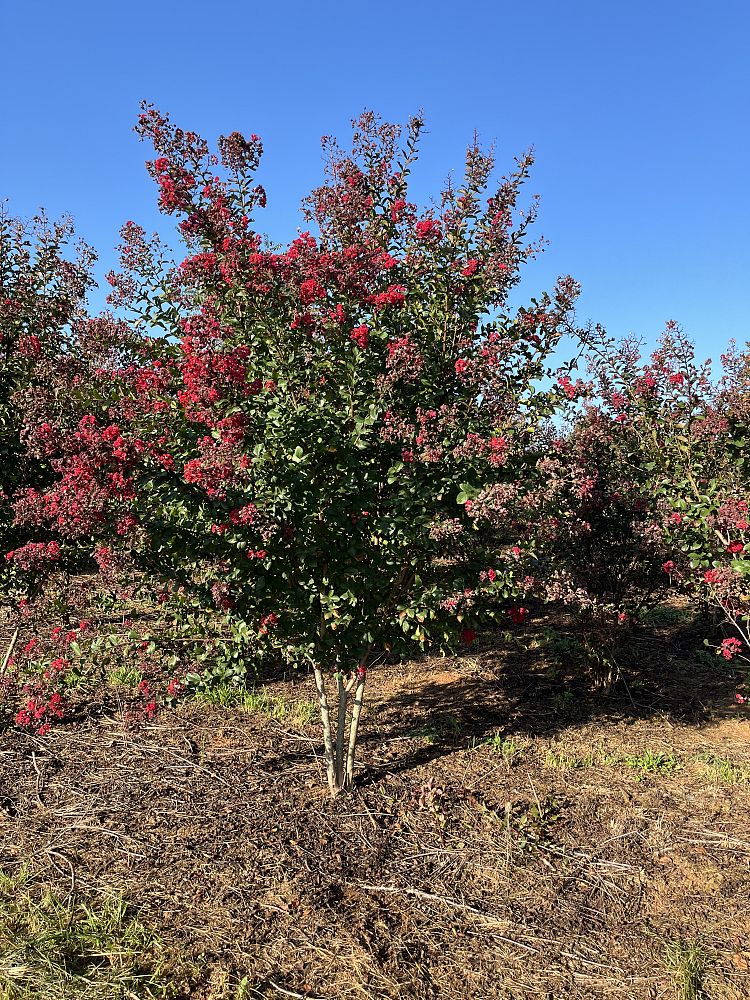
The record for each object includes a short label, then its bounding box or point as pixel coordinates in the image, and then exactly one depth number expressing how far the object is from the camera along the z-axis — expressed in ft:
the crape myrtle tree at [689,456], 17.56
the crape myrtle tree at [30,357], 18.31
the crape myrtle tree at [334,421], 13.24
